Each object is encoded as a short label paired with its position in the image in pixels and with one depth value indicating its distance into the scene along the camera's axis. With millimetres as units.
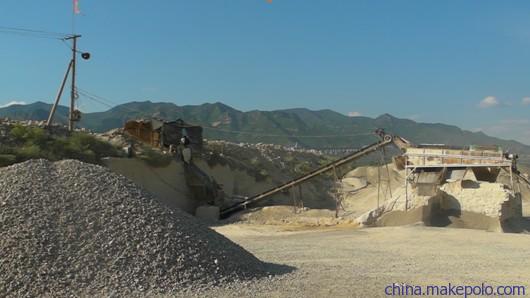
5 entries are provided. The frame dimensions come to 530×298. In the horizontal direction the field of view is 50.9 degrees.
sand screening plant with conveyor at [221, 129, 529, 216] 23141
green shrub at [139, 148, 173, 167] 30016
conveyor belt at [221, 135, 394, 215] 26562
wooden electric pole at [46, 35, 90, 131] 29797
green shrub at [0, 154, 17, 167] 23828
